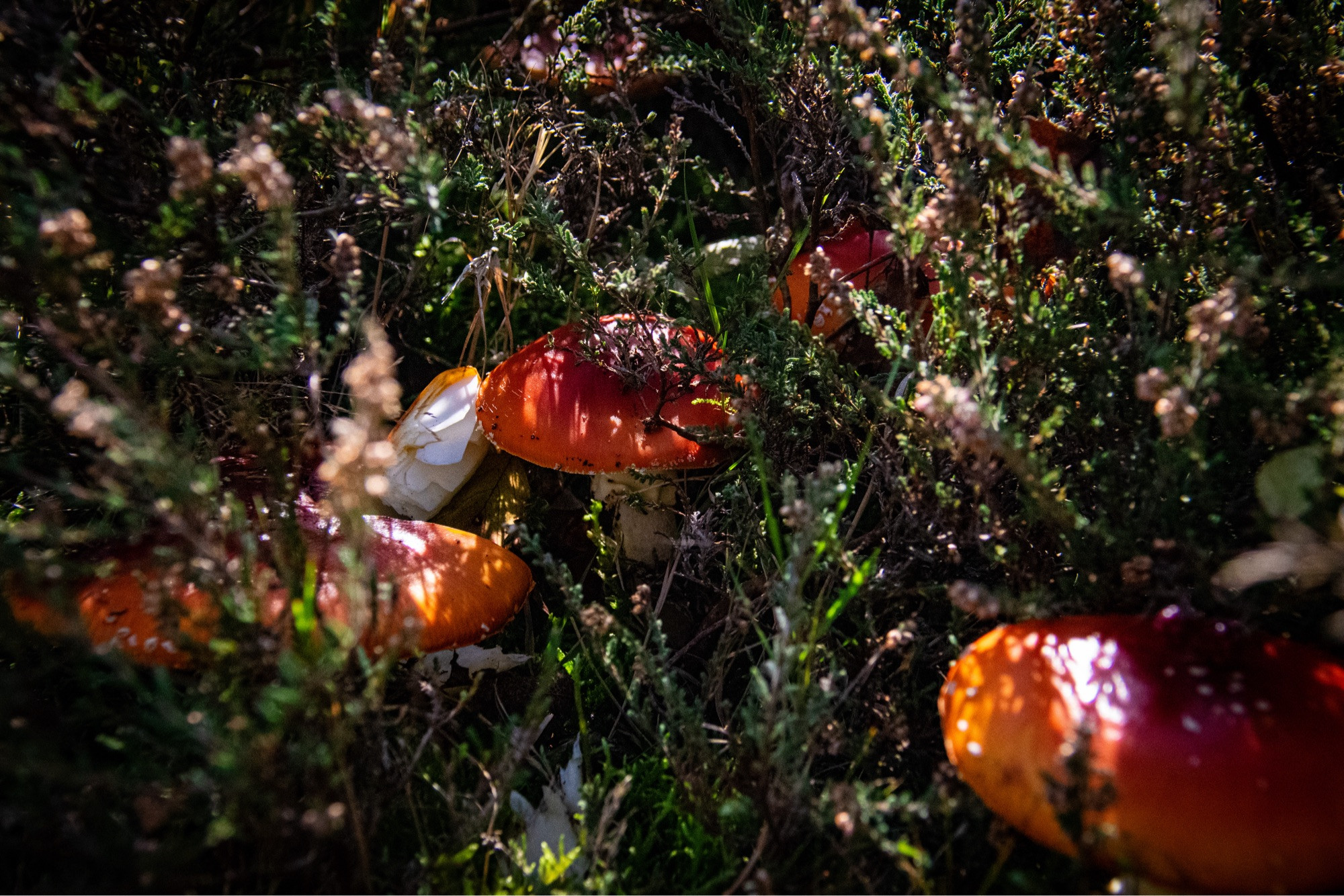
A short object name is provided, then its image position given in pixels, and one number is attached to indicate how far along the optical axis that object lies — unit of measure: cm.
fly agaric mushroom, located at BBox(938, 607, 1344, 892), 58
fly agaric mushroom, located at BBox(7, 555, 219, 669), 64
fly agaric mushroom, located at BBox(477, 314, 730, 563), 73
